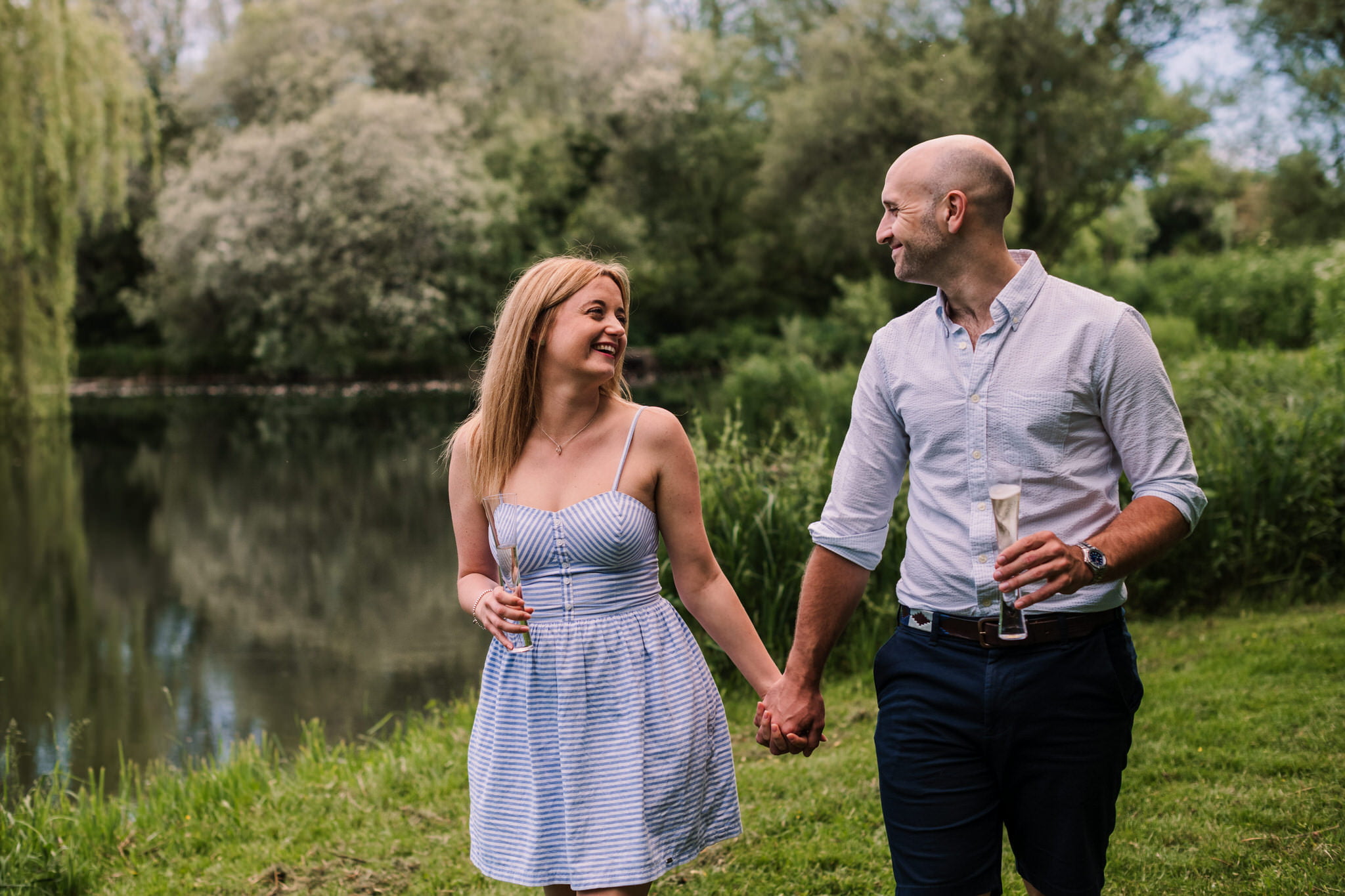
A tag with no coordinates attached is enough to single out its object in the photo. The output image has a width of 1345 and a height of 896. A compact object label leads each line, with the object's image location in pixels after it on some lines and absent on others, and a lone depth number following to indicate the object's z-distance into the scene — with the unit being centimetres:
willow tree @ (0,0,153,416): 1582
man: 216
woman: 240
